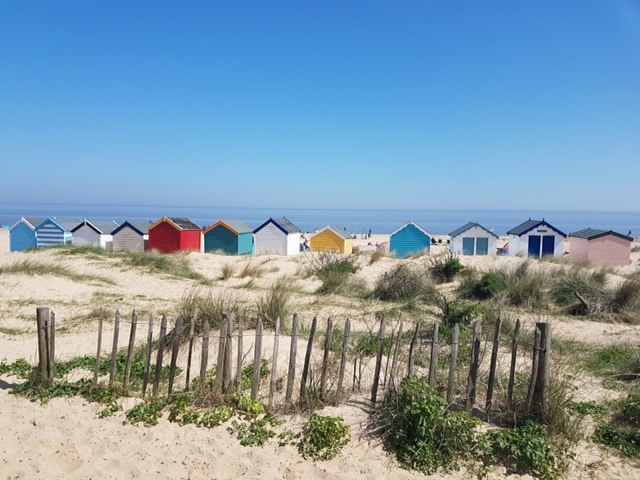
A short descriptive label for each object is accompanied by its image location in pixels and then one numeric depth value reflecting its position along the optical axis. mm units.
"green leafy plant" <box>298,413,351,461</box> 4766
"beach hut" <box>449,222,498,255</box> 31906
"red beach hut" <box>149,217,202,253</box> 29359
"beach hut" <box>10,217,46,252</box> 30719
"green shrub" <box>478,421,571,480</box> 4527
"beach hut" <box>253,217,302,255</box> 31906
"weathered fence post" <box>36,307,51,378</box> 5973
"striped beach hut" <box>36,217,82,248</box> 30234
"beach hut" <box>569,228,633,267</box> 28281
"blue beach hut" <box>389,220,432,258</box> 32281
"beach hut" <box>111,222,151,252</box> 30359
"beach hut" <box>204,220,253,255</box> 30609
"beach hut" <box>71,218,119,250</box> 30594
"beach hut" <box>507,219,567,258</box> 30844
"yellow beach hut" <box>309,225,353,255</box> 32656
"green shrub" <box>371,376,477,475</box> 4668
